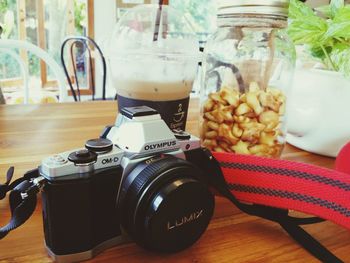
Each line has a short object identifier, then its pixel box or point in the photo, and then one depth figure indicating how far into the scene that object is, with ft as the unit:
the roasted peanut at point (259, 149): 1.32
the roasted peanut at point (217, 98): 1.34
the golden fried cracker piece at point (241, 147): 1.31
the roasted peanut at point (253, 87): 1.34
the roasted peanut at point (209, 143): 1.38
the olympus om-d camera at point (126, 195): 0.82
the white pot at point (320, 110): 1.42
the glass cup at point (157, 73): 1.29
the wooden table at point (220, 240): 0.89
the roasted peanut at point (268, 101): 1.31
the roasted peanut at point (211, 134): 1.36
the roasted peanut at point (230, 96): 1.31
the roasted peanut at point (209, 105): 1.38
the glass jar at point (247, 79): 1.29
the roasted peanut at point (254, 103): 1.29
